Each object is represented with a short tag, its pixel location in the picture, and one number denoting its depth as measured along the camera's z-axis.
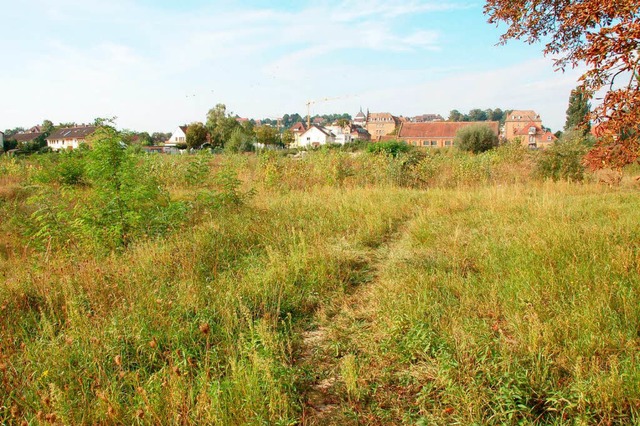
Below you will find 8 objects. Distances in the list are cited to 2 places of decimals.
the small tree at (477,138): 37.03
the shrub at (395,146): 25.72
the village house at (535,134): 72.39
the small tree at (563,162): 12.55
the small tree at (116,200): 5.85
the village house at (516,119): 92.09
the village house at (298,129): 100.54
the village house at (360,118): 150.06
